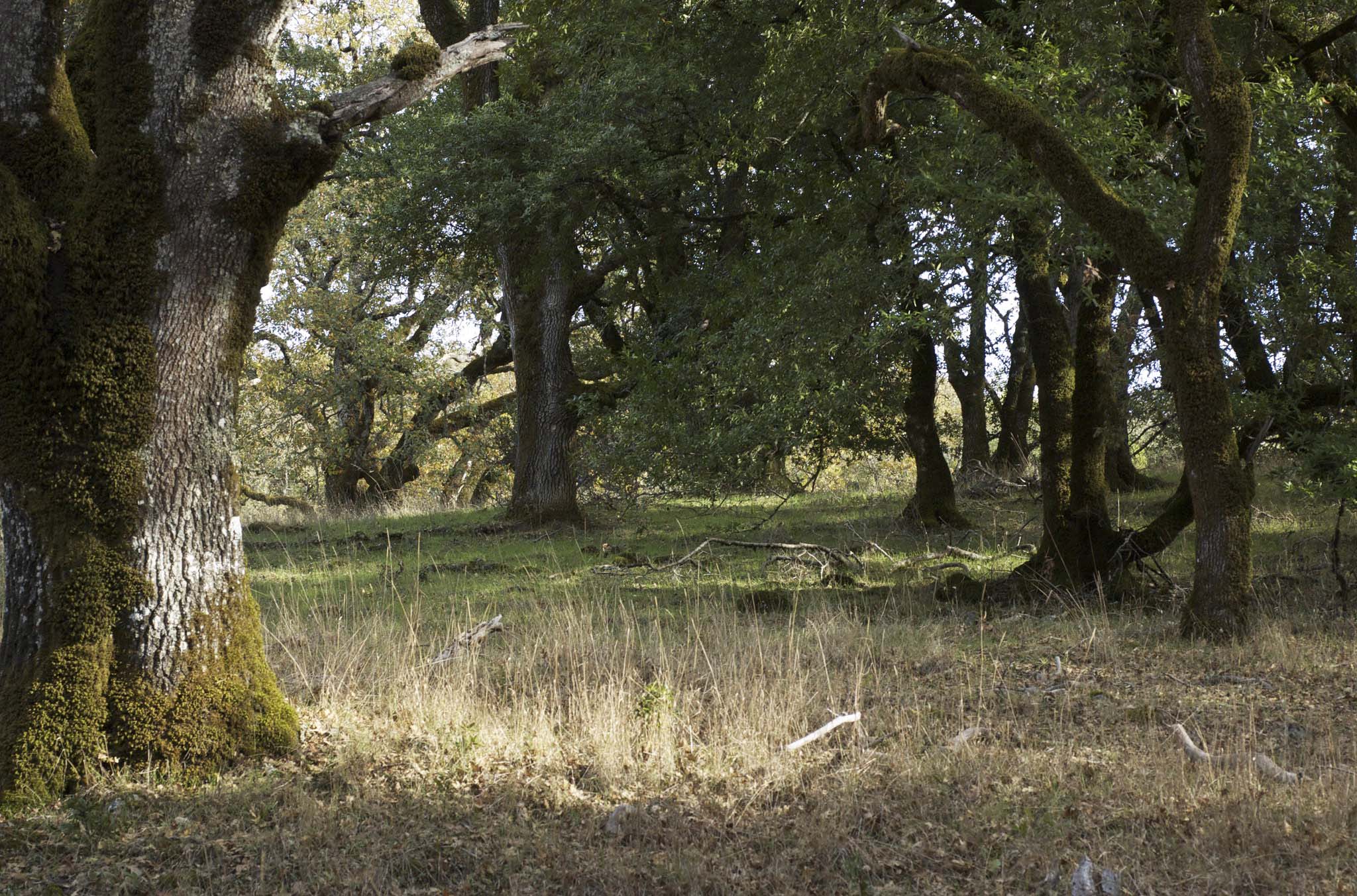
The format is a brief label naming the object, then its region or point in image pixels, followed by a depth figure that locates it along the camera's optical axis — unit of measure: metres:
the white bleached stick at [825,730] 5.48
